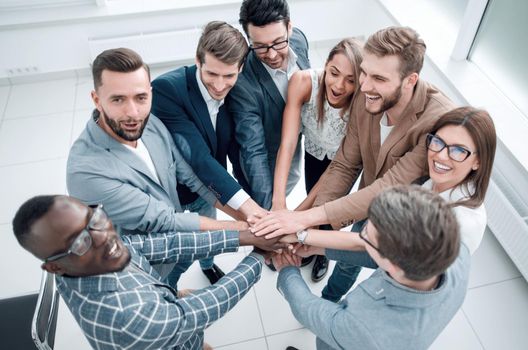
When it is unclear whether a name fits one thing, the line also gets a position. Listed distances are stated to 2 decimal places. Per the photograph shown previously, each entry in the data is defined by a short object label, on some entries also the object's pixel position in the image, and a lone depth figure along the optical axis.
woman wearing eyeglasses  1.53
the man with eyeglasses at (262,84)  1.96
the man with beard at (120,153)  1.61
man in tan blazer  1.69
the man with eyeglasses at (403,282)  1.12
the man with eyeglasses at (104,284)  1.19
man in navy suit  1.85
